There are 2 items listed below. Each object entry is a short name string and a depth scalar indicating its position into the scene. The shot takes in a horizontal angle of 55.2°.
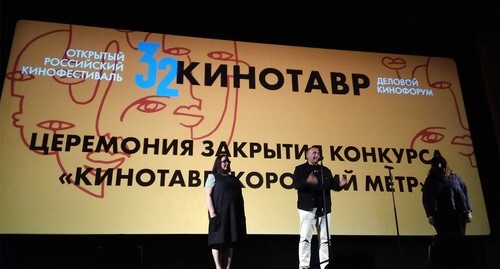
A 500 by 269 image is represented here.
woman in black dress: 3.72
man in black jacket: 3.94
